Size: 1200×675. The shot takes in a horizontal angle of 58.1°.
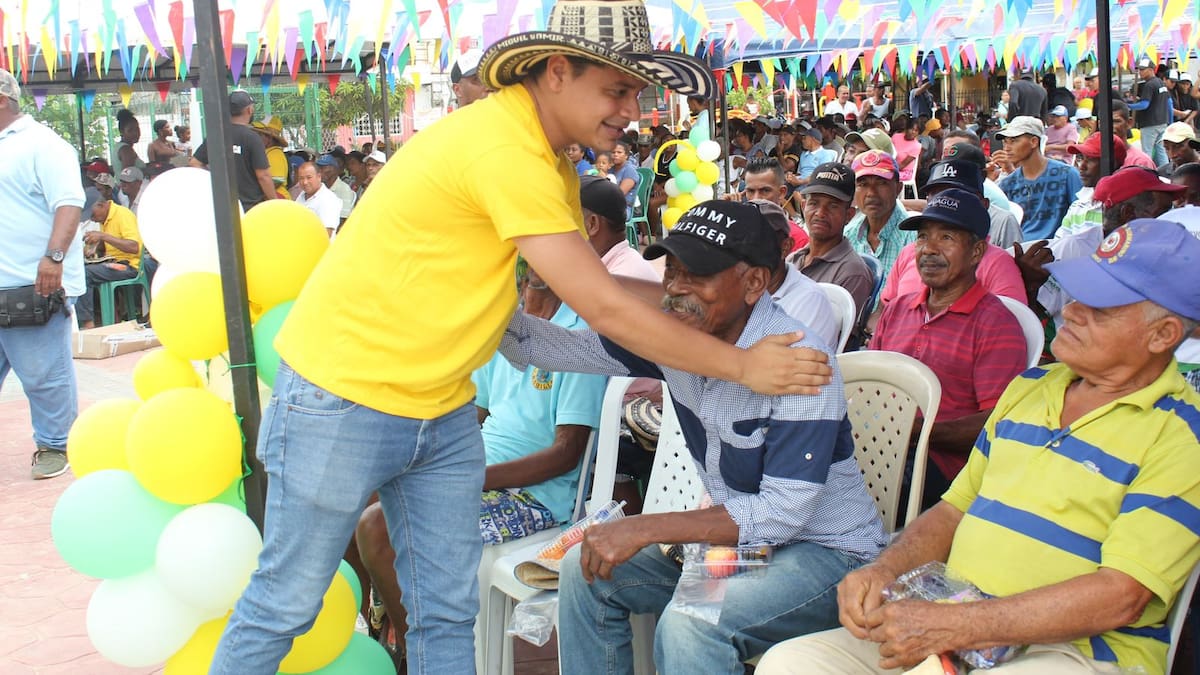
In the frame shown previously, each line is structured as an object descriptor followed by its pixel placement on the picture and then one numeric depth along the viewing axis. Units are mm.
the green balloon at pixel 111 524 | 2658
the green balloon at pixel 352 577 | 2879
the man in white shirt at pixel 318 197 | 10516
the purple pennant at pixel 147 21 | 7984
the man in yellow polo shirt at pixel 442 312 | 2002
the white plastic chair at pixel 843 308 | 3708
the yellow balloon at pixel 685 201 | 12334
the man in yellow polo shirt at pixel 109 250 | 10336
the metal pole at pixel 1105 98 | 4728
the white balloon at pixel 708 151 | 12203
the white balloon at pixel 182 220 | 2816
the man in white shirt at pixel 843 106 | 22525
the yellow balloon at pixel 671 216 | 12047
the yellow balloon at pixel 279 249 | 2684
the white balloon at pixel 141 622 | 2652
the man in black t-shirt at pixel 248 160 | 8094
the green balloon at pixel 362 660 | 2740
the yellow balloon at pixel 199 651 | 2719
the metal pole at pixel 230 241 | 2549
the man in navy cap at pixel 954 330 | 2996
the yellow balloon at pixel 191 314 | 2730
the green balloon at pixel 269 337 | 2684
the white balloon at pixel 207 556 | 2559
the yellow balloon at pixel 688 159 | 12406
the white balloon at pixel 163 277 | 2883
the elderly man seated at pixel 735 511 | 2197
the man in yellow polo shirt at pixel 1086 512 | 1918
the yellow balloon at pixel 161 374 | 2850
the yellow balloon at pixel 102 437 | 2861
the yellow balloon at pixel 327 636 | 2625
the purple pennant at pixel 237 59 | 11427
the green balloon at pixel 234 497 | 2760
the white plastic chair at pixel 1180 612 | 1966
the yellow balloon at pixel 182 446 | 2600
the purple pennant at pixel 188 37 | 9162
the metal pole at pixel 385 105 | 12982
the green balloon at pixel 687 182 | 12430
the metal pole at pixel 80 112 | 15733
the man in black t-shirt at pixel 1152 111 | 15258
